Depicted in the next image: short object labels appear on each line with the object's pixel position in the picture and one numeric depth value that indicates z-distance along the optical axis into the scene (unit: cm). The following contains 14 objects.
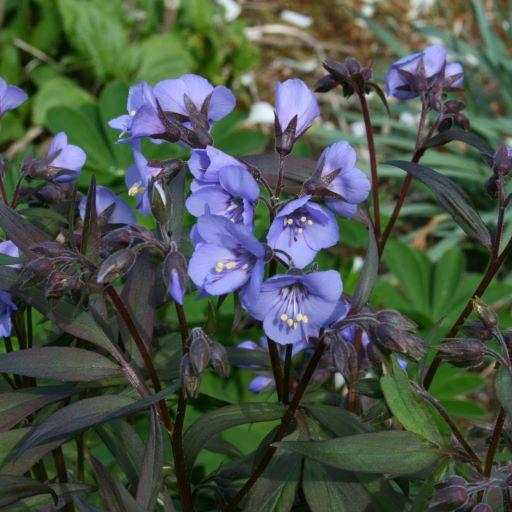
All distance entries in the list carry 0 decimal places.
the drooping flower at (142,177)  55
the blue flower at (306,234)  54
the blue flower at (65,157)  60
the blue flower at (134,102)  55
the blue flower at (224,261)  52
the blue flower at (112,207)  58
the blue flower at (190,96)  56
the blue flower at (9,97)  60
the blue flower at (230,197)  52
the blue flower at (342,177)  54
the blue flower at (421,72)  62
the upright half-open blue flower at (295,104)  55
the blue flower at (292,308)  53
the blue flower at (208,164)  53
